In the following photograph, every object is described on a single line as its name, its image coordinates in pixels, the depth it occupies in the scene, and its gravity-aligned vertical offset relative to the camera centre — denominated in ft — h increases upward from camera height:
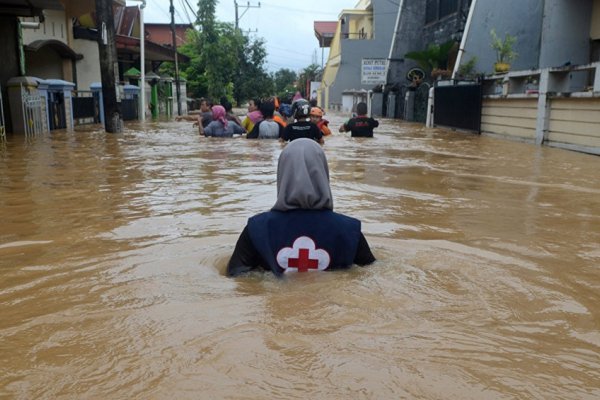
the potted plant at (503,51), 61.90 +4.28
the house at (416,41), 93.32 +8.89
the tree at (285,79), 287.20 +5.95
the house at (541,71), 43.42 +1.60
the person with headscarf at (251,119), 52.03 -2.33
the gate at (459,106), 63.77 -1.59
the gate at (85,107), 74.69 -2.10
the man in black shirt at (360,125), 53.21 -2.89
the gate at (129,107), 92.94 -2.50
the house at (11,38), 51.90 +4.97
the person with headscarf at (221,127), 54.08 -3.13
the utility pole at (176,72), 107.65 +3.28
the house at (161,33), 170.81 +15.91
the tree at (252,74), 157.89 +4.38
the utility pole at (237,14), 183.83 +22.96
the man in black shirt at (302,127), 34.88 -2.02
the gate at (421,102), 91.30 -1.54
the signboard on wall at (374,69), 119.34 +4.32
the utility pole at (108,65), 58.18 +2.46
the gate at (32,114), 56.49 -2.23
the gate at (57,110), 64.13 -2.01
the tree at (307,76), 239.26 +6.01
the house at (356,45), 147.33 +11.20
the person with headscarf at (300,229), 12.21 -2.79
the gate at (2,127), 50.11 -2.97
